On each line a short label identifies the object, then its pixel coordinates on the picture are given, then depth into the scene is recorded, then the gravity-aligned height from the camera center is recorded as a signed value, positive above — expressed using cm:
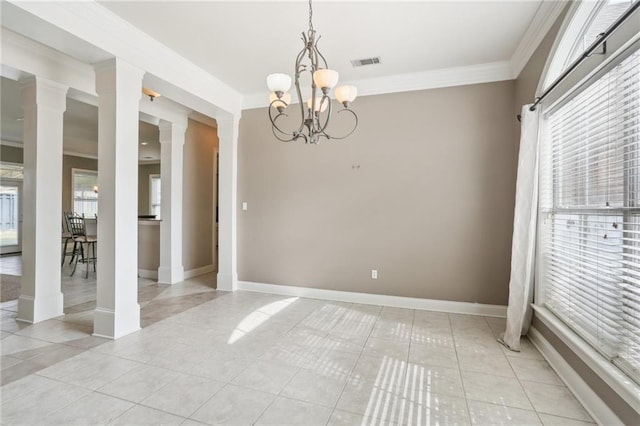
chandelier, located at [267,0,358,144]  215 +87
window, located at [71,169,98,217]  923 +57
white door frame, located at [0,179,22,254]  809 -25
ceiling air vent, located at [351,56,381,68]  345 +165
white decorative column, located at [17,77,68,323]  327 +14
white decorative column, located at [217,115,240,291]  460 +10
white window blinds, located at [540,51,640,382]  165 -1
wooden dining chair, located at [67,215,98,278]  569 -43
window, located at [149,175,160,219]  1021 +53
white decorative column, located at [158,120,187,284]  501 +13
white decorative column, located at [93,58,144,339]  286 +14
